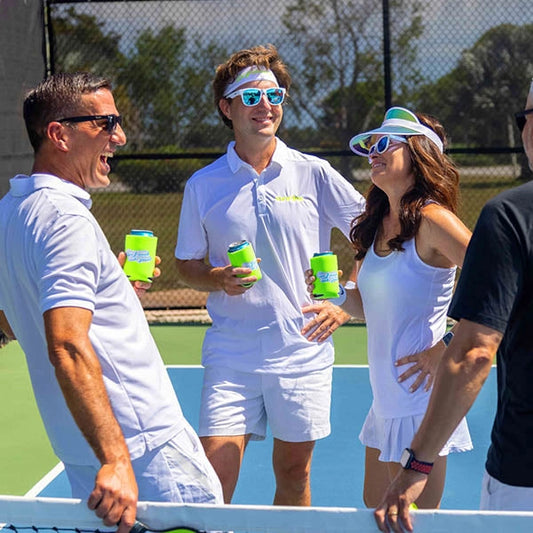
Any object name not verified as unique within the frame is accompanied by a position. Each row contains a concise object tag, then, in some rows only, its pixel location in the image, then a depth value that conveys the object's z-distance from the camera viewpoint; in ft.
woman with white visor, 12.67
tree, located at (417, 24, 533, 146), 64.90
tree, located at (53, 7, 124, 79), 46.16
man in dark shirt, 8.39
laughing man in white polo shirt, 9.05
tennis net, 8.29
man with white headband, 14.83
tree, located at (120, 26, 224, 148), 55.62
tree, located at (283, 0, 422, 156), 58.85
